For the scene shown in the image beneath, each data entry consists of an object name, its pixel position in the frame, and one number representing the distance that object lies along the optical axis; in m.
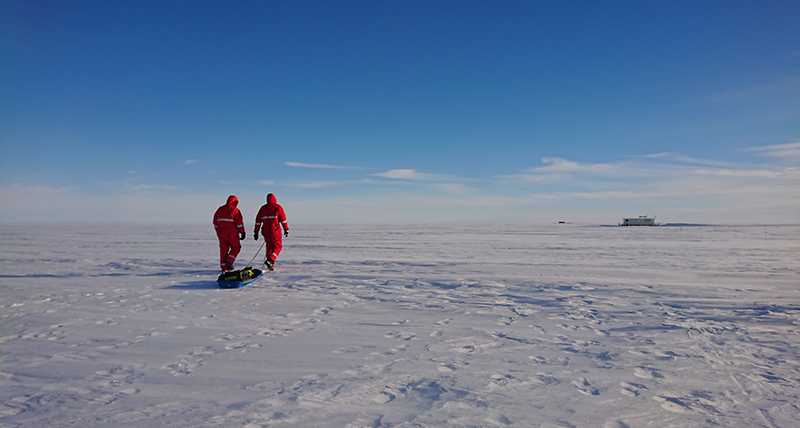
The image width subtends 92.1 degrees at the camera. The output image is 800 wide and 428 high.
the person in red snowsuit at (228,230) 7.94
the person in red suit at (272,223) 8.94
